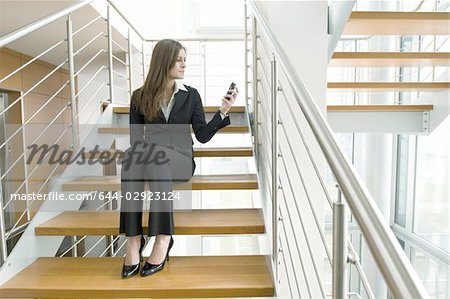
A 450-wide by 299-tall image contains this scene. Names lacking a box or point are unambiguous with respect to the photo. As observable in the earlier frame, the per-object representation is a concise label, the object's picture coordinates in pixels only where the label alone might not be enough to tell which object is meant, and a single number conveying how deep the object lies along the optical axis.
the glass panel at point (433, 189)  4.03
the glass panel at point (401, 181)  4.97
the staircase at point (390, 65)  1.75
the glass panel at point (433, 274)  4.18
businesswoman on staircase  1.51
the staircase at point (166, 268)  1.38
